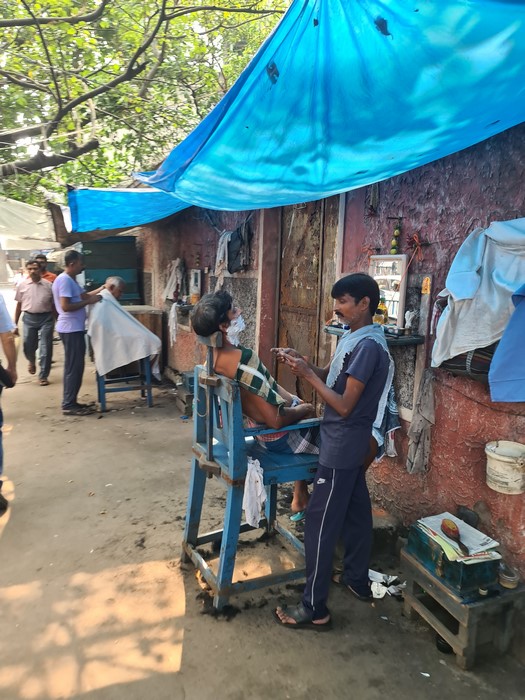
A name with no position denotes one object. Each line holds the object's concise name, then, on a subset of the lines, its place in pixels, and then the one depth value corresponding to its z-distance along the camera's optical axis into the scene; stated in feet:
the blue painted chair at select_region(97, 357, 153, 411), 20.45
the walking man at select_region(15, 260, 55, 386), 24.73
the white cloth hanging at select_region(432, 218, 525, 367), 7.76
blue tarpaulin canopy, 5.26
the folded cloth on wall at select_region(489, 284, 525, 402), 7.30
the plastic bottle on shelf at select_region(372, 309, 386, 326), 10.77
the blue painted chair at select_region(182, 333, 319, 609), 8.18
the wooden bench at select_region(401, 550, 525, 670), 7.35
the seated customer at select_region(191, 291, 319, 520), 8.43
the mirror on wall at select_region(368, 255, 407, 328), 10.36
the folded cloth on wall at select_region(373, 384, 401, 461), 10.01
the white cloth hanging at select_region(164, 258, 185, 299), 25.25
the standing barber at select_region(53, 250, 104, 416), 19.36
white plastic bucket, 7.76
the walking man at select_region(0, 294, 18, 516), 11.76
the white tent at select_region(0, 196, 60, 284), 27.73
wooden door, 14.30
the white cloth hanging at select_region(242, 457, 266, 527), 8.11
